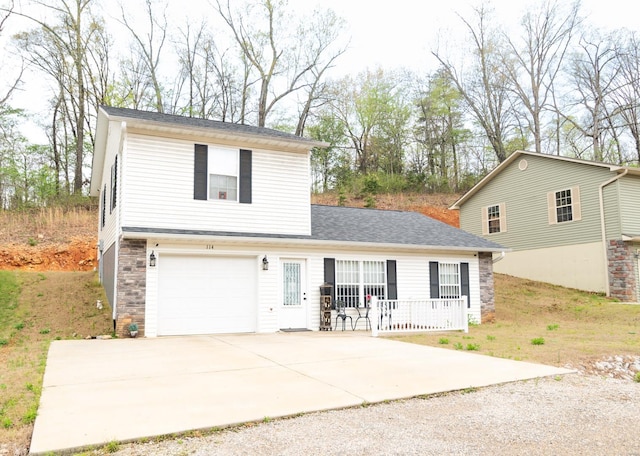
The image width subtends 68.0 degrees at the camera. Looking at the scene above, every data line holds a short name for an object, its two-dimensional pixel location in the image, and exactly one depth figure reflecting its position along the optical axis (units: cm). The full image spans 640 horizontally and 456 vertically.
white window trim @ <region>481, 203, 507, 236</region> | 2212
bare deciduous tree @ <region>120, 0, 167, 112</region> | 2722
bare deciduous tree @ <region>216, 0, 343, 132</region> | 2805
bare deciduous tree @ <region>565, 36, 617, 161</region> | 2997
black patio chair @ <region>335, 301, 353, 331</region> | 1243
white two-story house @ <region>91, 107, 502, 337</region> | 1080
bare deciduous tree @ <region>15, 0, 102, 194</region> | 2423
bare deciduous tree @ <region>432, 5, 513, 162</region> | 3124
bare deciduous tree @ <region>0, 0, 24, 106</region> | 2411
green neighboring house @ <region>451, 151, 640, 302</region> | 1752
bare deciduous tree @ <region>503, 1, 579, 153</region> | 2941
